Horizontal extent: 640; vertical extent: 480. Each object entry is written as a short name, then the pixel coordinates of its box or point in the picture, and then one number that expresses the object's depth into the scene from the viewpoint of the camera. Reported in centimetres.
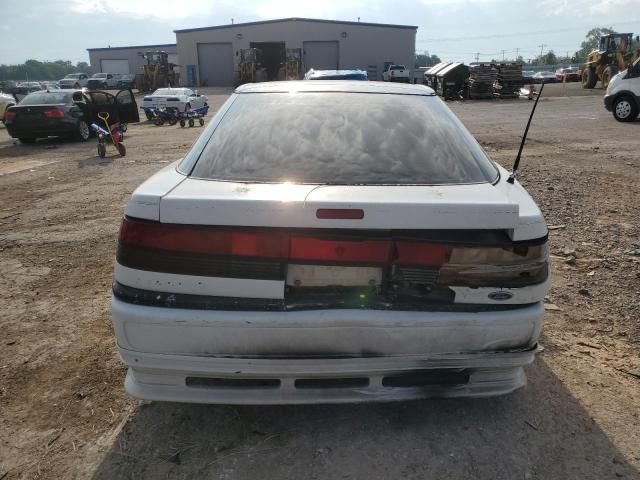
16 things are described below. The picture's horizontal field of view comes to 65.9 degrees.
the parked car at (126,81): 5186
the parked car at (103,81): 4928
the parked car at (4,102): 1952
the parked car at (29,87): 3549
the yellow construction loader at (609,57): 2998
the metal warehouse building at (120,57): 7031
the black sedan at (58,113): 1373
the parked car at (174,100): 2094
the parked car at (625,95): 1498
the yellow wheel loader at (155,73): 4819
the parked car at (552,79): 5286
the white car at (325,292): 202
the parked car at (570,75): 5108
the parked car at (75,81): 4638
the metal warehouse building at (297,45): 5412
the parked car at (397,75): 4438
